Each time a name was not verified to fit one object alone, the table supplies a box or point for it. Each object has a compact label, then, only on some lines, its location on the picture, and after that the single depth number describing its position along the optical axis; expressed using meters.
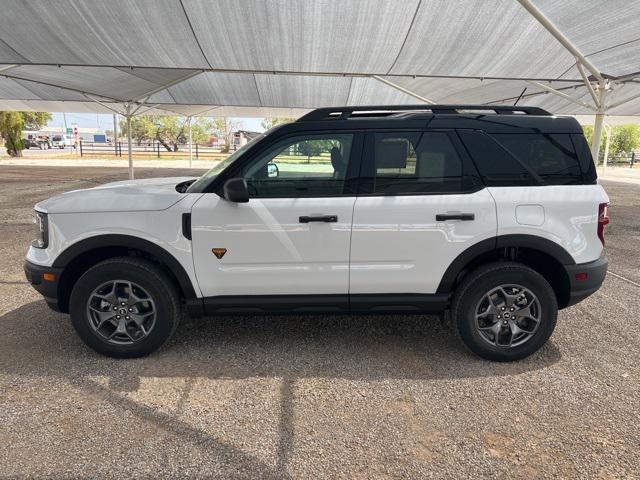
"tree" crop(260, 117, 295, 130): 72.79
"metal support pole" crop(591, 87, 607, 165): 8.89
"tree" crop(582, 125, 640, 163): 49.56
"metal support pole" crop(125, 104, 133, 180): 15.35
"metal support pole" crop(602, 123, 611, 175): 25.86
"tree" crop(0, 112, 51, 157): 34.38
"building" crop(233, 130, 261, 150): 52.04
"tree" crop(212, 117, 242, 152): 76.51
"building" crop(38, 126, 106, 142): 99.61
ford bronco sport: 3.38
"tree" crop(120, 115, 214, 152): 60.69
